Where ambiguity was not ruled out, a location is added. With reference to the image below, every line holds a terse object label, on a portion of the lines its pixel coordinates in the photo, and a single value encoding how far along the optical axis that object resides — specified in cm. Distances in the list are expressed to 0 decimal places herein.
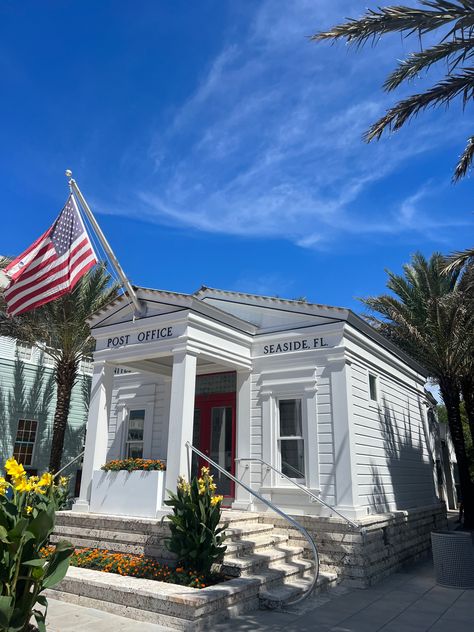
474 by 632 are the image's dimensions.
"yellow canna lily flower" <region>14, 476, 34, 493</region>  408
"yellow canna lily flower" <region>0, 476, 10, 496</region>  414
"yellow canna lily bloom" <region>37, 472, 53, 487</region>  435
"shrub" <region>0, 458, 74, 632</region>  359
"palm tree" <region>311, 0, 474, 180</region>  681
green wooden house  1773
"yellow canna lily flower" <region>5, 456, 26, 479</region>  396
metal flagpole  919
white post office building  891
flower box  817
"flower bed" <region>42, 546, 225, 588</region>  649
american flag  912
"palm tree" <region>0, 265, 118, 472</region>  1587
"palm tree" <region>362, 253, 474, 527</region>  1438
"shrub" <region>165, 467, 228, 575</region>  661
